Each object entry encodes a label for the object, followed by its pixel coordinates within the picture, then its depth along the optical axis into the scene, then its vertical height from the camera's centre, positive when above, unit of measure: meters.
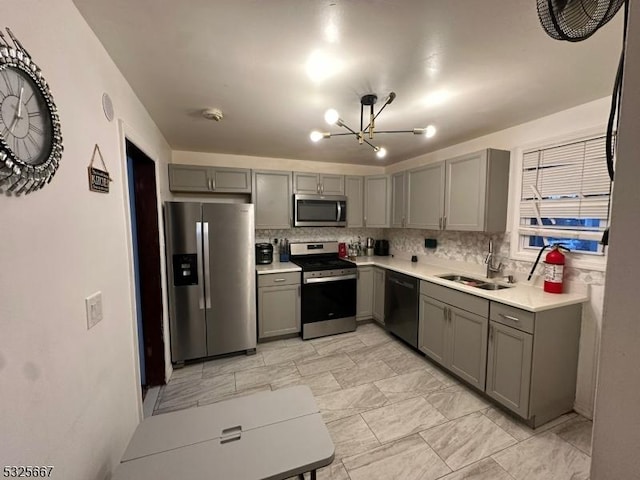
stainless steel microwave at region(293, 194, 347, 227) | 3.62 +0.15
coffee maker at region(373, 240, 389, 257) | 4.38 -0.42
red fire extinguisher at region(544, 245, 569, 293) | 2.15 -0.38
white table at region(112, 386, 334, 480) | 0.99 -0.91
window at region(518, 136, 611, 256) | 2.03 +0.21
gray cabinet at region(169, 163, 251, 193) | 3.19 +0.51
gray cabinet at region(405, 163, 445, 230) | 3.02 +0.31
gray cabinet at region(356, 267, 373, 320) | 3.70 -0.98
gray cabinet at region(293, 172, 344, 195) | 3.65 +0.53
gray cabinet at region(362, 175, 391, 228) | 3.93 +0.31
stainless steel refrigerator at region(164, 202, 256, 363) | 2.71 -0.59
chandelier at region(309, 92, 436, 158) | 1.73 +0.68
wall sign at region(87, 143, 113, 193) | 1.20 +0.20
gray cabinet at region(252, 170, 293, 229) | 3.48 +0.30
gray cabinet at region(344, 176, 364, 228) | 3.93 +0.32
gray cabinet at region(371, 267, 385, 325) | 3.58 -0.98
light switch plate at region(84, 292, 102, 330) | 1.13 -0.38
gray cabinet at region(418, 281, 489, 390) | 2.24 -1.00
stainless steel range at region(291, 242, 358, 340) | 3.36 -0.97
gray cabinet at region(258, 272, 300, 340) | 3.22 -1.00
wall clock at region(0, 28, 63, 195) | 0.69 +0.28
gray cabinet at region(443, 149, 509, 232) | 2.52 +0.31
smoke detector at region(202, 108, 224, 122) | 2.17 +0.88
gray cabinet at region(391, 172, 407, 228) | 3.59 +0.31
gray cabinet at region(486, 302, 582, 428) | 1.91 -1.02
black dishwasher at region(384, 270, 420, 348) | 2.98 -0.99
